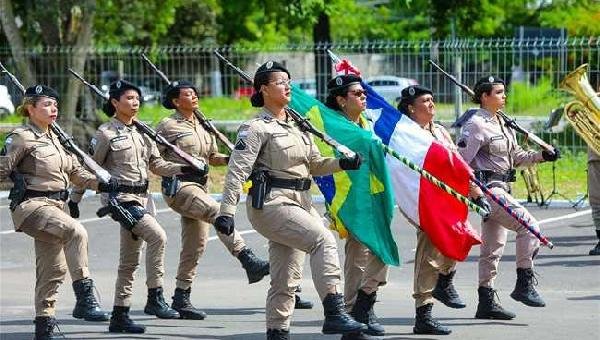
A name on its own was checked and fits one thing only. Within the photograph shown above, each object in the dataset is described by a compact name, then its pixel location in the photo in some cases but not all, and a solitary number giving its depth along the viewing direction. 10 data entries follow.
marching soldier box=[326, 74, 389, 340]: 9.23
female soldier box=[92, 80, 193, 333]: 10.04
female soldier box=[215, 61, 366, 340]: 8.52
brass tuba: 13.35
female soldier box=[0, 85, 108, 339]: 9.33
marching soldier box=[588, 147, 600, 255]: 14.10
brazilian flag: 9.22
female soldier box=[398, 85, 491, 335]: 9.46
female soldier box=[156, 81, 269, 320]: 10.64
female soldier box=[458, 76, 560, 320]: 10.02
